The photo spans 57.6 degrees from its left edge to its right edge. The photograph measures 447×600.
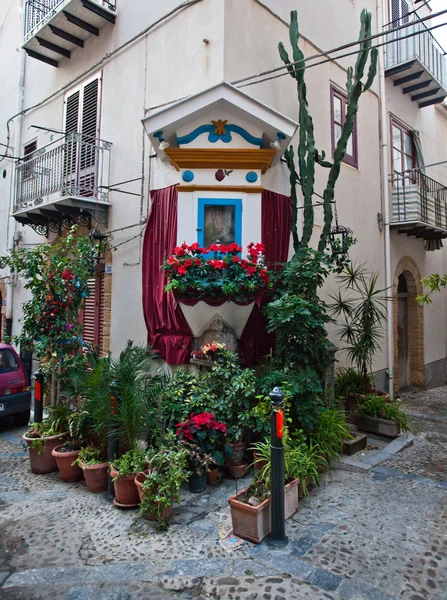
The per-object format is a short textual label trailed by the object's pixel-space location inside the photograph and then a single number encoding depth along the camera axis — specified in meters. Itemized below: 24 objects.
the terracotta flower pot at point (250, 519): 3.64
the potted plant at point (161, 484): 3.91
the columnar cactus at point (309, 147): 6.39
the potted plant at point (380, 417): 6.54
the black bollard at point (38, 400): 5.83
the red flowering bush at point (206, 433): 4.71
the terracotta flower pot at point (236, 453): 5.05
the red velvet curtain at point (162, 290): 6.16
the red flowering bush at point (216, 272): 5.27
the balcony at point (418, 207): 9.69
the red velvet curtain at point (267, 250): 6.19
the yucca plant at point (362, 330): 6.96
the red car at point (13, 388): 7.16
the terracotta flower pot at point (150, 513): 3.98
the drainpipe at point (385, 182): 9.55
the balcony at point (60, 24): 8.07
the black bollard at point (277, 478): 3.59
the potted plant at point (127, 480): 4.29
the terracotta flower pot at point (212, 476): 4.88
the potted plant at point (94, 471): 4.74
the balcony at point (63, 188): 7.70
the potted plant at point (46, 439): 5.32
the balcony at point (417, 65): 9.89
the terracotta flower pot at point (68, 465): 5.05
